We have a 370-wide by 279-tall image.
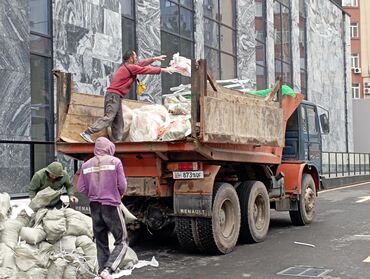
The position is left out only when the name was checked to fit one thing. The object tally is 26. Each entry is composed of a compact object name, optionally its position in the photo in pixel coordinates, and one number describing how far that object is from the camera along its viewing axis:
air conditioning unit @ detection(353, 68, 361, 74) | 52.59
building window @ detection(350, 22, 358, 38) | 53.22
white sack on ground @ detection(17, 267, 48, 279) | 6.45
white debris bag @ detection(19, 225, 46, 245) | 7.10
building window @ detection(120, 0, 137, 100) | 17.00
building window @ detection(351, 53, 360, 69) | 53.22
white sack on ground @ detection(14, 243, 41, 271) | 6.54
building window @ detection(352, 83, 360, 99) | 52.72
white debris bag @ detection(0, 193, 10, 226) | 7.15
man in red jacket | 8.90
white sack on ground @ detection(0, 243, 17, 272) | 6.48
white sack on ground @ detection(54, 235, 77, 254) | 7.19
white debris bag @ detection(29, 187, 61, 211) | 7.68
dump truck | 8.29
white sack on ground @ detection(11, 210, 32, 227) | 7.51
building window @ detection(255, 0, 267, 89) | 26.48
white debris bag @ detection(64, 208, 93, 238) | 7.48
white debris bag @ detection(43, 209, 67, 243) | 7.25
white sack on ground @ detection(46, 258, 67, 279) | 6.67
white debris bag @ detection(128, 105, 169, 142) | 8.80
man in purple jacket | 6.69
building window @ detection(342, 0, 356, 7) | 53.57
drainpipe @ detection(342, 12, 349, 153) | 38.56
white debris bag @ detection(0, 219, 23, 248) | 6.94
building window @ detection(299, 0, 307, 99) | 32.50
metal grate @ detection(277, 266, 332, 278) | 7.18
